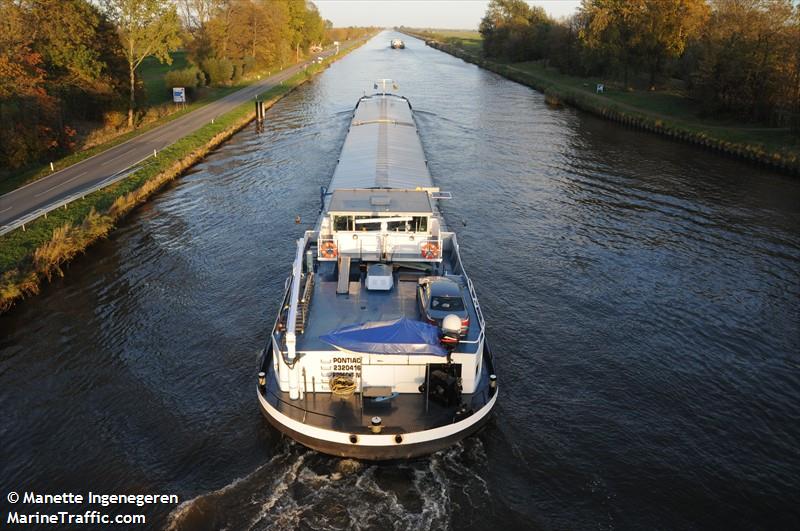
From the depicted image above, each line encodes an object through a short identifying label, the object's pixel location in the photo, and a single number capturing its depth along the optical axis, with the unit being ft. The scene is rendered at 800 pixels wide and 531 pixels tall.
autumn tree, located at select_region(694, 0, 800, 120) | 219.41
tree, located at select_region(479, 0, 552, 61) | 517.96
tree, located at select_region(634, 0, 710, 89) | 302.25
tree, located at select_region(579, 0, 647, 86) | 328.49
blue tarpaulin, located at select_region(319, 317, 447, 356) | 67.82
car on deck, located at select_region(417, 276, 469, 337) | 74.54
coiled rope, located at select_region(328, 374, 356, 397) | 69.10
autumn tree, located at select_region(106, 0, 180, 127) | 217.56
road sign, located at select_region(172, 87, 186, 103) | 264.58
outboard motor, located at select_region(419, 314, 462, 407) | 68.18
